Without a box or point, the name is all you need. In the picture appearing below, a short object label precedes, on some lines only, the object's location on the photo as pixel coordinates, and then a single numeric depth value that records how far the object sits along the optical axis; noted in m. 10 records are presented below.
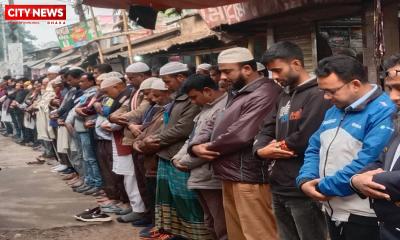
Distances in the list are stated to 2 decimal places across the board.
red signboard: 5.66
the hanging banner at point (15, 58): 20.61
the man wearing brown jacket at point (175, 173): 4.80
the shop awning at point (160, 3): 5.84
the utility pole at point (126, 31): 10.09
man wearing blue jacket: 2.58
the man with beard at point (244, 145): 3.77
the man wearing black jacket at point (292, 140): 3.18
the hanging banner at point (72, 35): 26.09
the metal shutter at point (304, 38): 6.66
